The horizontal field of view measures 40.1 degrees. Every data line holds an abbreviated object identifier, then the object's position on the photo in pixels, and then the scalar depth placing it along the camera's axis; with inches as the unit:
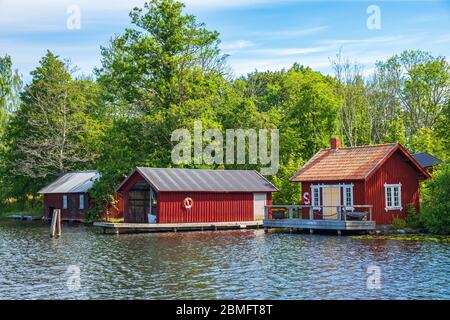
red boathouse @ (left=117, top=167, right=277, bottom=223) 1788.9
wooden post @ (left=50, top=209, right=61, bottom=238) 1614.1
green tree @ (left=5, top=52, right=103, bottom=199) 2596.0
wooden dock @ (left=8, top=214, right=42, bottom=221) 2519.2
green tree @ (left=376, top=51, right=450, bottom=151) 3024.1
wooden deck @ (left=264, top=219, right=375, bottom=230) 1519.4
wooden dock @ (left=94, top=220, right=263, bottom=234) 1713.8
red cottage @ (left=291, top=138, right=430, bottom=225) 1603.1
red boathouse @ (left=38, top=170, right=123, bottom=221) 2274.9
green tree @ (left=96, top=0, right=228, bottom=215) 2174.0
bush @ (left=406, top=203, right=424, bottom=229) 1569.9
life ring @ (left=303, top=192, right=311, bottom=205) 1736.0
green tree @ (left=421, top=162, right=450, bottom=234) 1450.5
